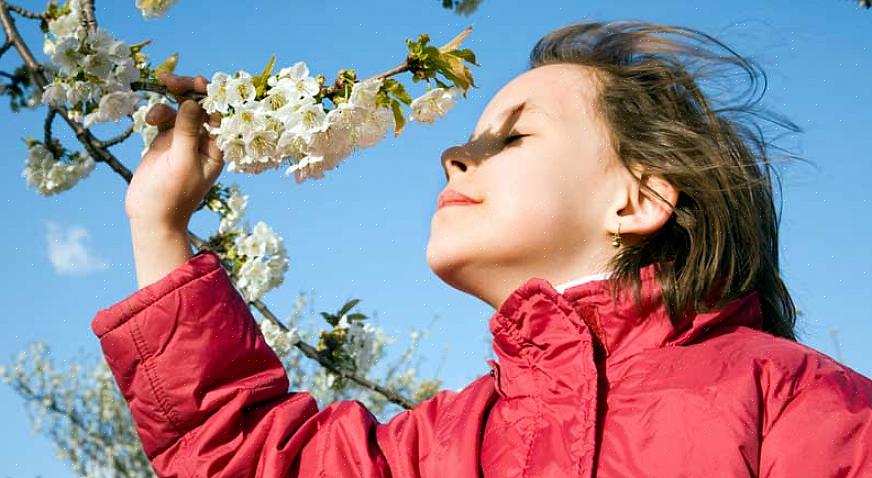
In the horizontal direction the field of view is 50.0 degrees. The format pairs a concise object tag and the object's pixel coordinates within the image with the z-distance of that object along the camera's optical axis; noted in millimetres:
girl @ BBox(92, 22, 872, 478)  1312
